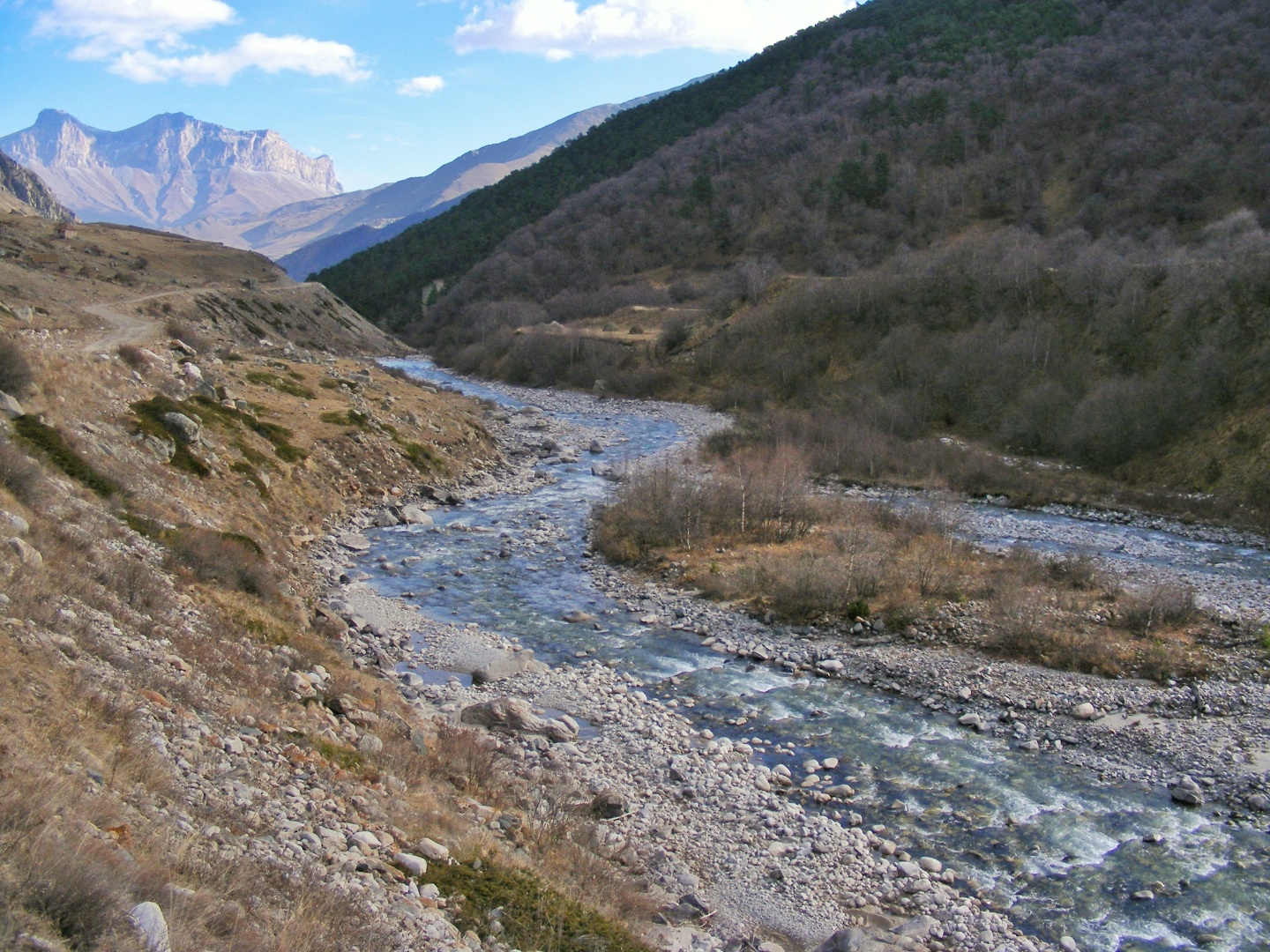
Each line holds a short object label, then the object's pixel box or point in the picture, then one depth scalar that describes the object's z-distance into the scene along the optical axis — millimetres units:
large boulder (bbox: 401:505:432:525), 29438
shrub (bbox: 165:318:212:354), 43156
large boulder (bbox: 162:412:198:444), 25703
